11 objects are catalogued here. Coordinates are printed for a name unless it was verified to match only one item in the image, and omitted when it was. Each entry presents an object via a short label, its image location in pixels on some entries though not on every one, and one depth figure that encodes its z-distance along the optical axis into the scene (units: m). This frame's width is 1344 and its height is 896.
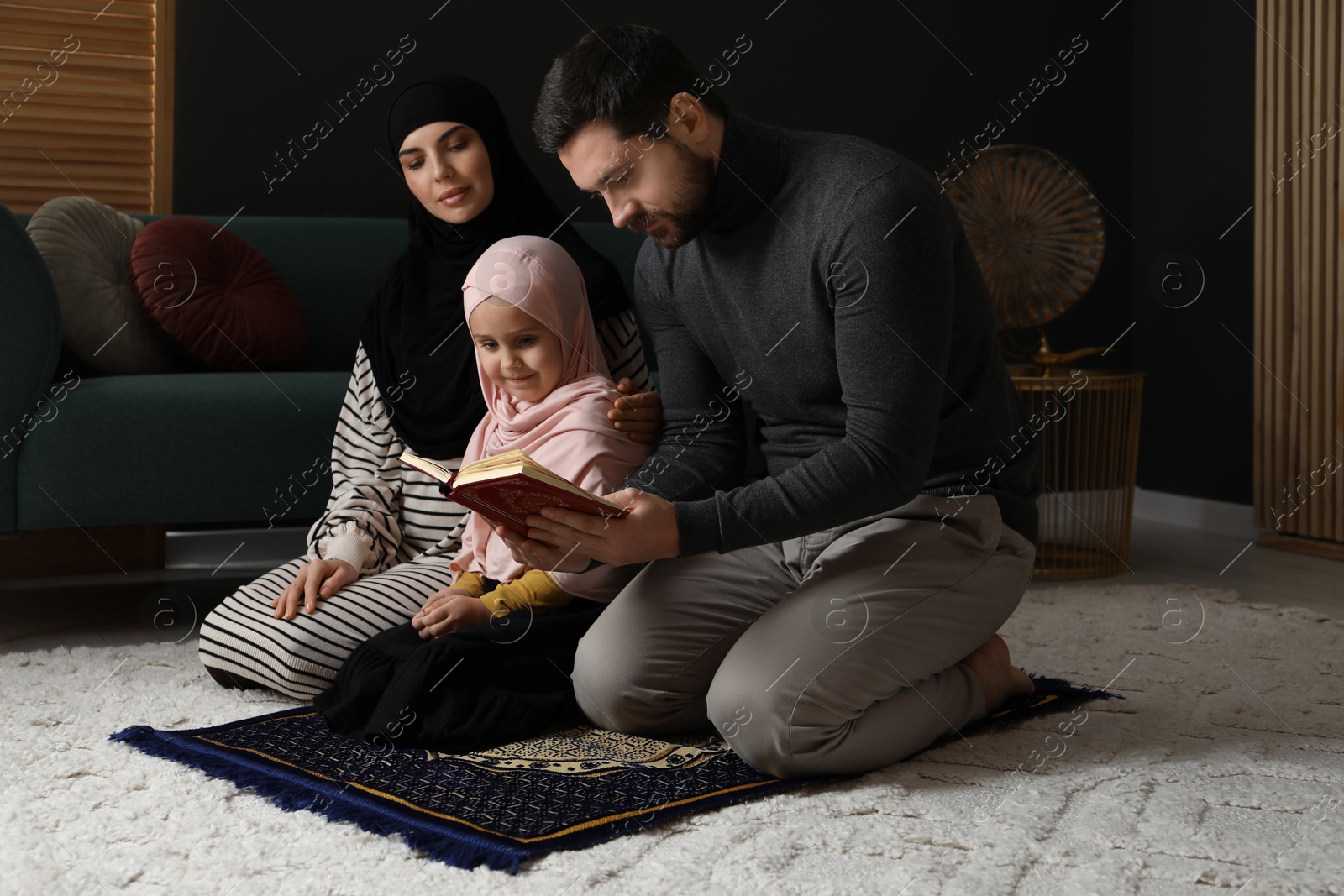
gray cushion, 2.35
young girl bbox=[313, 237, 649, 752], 1.56
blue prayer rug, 1.23
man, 1.36
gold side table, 2.95
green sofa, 2.05
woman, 1.82
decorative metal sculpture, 3.10
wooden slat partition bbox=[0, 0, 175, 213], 3.00
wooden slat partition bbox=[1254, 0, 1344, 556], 3.15
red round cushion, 2.48
